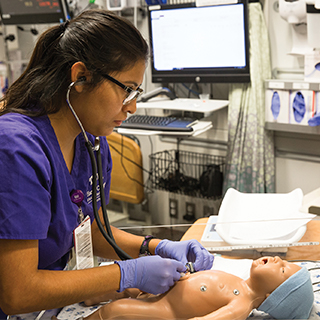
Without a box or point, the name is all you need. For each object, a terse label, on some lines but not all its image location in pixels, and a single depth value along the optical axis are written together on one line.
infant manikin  0.99
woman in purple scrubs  0.89
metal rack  2.76
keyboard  2.46
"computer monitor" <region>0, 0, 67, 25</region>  3.20
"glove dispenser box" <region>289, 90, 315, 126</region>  2.41
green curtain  2.56
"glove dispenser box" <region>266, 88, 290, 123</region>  2.52
